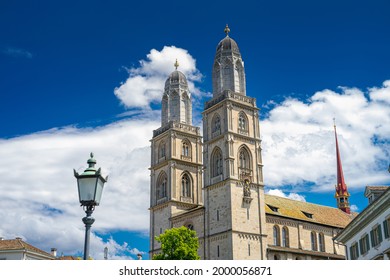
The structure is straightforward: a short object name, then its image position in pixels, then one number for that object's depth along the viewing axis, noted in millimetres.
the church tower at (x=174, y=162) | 74750
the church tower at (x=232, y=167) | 62781
